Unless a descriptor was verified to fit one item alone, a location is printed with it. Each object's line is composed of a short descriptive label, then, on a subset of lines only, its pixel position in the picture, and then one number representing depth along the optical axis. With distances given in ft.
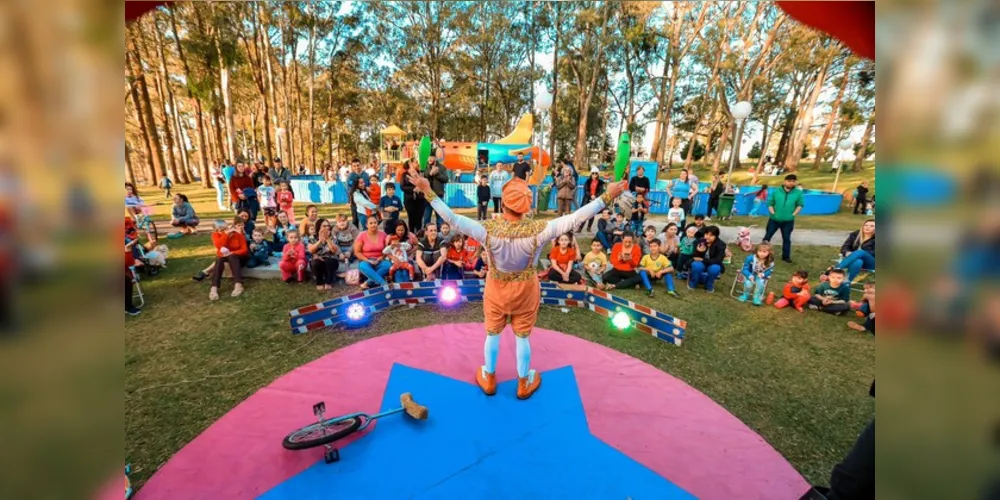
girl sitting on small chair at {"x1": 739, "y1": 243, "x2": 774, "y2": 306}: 20.76
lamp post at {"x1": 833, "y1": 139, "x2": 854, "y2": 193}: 58.65
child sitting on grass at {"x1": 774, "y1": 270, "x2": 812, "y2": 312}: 20.11
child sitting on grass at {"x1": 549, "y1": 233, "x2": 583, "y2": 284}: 22.11
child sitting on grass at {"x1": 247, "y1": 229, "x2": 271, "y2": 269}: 22.90
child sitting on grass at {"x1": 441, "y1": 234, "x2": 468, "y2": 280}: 22.44
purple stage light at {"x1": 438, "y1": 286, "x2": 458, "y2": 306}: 19.94
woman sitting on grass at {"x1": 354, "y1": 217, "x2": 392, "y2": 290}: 21.44
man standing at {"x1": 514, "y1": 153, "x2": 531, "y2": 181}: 38.91
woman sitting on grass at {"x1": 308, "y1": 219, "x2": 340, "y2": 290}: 21.91
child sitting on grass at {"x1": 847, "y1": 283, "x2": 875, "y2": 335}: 18.06
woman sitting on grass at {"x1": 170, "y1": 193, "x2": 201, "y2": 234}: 32.91
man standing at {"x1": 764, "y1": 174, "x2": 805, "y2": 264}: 26.71
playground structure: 73.00
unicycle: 9.82
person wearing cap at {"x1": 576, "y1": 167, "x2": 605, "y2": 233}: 38.52
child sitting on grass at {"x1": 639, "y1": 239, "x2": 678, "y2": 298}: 22.63
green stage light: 17.38
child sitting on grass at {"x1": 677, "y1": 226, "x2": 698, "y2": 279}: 24.32
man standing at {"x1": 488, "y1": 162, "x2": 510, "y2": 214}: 36.99
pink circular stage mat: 9.48
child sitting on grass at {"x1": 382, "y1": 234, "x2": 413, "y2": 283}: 21.59
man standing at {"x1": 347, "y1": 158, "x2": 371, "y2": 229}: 33.45
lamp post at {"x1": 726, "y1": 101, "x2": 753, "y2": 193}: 43.01
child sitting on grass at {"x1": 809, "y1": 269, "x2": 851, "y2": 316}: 19.53
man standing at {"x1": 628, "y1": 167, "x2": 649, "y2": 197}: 32.83
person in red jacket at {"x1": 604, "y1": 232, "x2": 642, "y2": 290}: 22.76
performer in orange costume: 10.53
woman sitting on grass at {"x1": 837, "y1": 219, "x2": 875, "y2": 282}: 21.67
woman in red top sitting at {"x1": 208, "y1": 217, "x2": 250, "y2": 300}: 20.52
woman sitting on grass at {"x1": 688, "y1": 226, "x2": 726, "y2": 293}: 22.85
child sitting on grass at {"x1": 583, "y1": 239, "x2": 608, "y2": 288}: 23.38
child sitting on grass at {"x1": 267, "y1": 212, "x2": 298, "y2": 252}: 26.50
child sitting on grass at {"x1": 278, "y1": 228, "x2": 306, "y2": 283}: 22.18
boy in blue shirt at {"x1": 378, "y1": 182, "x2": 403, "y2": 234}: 25.61
